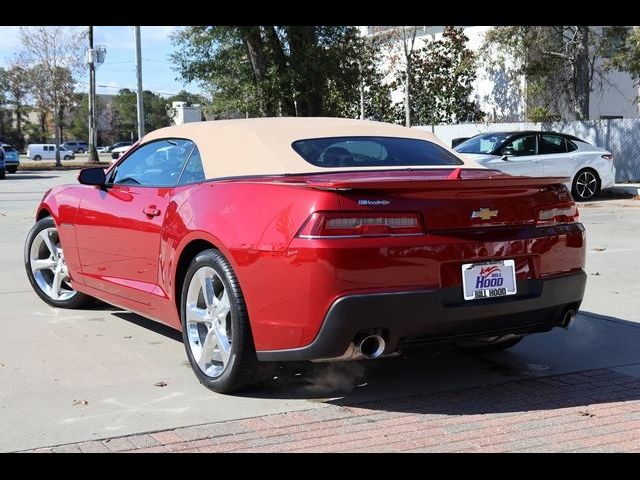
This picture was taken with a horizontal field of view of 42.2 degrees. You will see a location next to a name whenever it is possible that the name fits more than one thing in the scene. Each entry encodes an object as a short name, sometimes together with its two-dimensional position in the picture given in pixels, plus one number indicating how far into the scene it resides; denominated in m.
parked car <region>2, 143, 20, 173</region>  35.25
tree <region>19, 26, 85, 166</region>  45.41
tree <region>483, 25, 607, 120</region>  22.91
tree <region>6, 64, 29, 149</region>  48.50
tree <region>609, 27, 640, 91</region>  19.98
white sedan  16.22
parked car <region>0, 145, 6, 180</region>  28.94
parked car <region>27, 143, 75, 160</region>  64.69
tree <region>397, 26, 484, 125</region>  32.88
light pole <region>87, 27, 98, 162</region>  42.20
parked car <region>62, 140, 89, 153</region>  86.19
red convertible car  4.07
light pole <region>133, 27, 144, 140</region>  21.87
